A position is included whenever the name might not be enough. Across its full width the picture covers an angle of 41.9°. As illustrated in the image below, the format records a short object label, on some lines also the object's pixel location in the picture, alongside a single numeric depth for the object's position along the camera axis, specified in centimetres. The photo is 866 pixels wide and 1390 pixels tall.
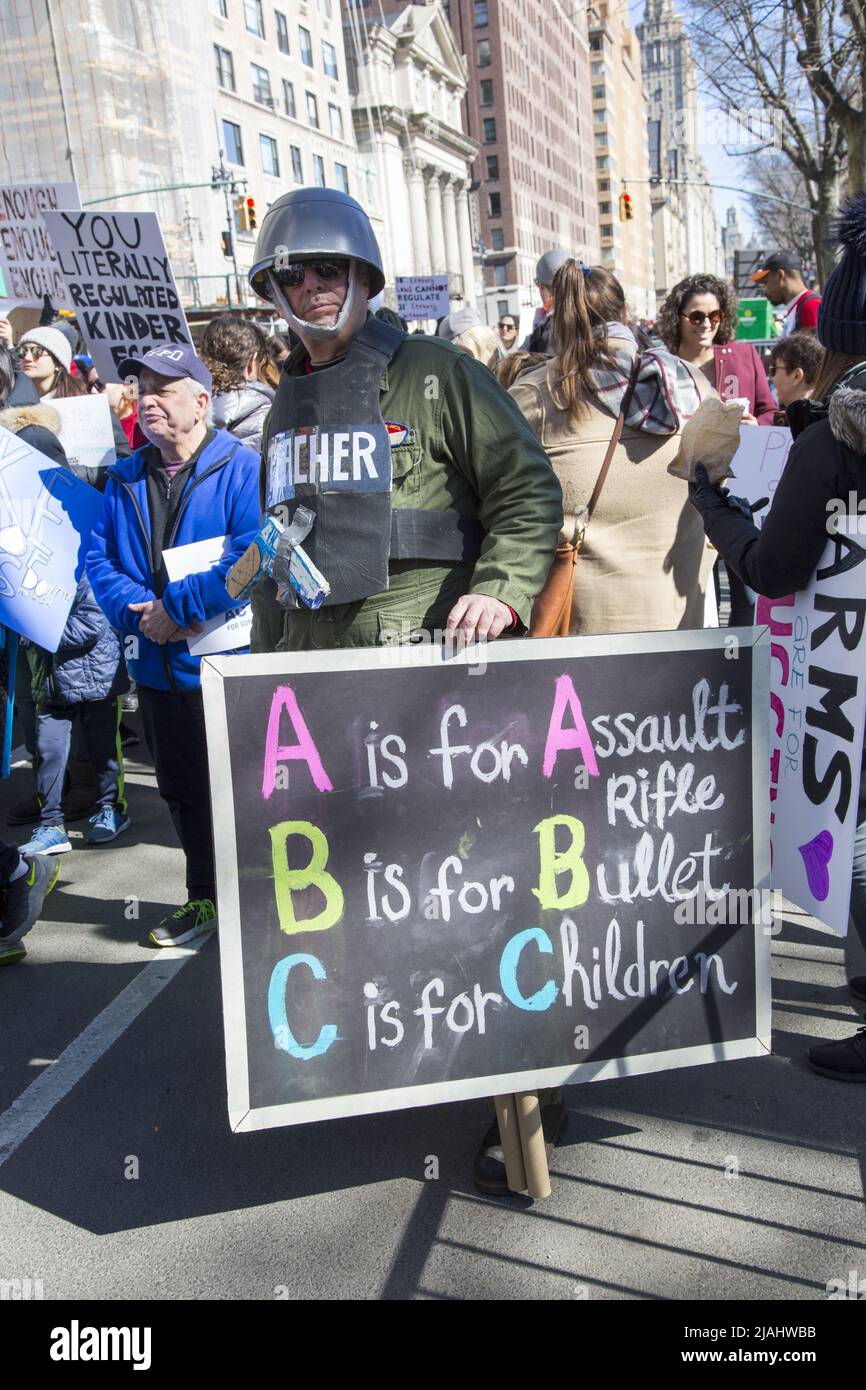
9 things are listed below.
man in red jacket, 721
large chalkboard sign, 235
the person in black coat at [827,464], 258
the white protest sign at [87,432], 596
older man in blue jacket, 392
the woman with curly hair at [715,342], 548
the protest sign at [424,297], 1533
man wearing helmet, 257
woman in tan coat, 358
